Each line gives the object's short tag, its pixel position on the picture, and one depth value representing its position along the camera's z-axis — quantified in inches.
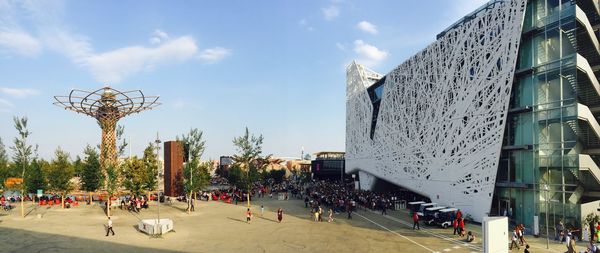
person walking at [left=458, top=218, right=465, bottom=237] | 1110.0
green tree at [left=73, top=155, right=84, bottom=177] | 2118.2
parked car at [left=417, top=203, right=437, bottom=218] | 1370.6
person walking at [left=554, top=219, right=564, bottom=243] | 1049.5
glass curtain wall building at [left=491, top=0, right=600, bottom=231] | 1155.3
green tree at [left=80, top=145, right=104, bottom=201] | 1924.2
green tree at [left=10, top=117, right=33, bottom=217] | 1624.0
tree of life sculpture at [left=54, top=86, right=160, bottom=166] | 2352.7
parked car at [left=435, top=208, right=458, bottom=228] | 1247.4
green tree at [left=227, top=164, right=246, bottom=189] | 1879.8
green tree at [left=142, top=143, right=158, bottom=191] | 1947.6
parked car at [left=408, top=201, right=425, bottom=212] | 1558.1
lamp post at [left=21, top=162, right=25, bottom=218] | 1623.3
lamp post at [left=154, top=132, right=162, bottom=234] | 1119.0
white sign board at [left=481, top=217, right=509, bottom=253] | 517.0
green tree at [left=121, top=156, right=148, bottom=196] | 1825.8
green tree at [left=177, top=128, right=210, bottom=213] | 1789.1
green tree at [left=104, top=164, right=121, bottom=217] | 1619.1
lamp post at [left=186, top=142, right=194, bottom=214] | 1722.3
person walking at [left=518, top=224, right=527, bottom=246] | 976.3
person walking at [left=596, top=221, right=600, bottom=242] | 1047.0
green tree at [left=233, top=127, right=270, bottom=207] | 1829.1
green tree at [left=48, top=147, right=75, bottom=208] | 1800.0
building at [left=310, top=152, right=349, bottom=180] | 4077.0
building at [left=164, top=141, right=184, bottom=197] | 2348.7
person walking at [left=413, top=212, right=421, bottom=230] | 1210.6
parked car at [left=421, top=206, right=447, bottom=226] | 1283.2
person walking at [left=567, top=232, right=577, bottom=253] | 805.9
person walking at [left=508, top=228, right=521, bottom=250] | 946.9
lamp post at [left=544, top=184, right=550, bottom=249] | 1189.1
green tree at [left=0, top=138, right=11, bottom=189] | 1975.5
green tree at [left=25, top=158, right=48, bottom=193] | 2051.7
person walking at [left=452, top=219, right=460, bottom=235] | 1123.5
